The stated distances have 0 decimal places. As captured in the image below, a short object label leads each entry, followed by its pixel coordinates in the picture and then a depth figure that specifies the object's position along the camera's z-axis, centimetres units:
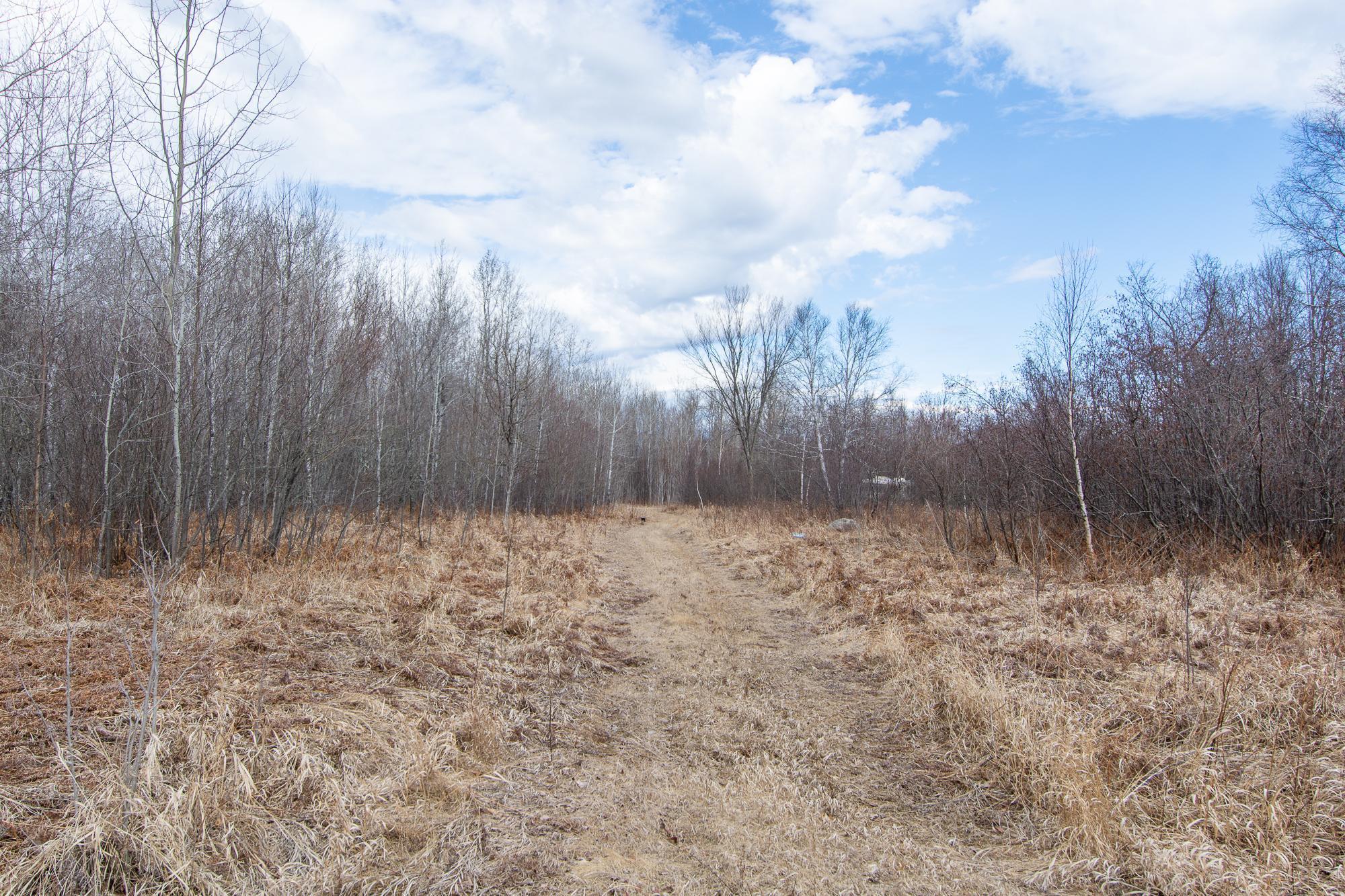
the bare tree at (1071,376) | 1098
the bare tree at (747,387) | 2920
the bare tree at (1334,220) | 1091
